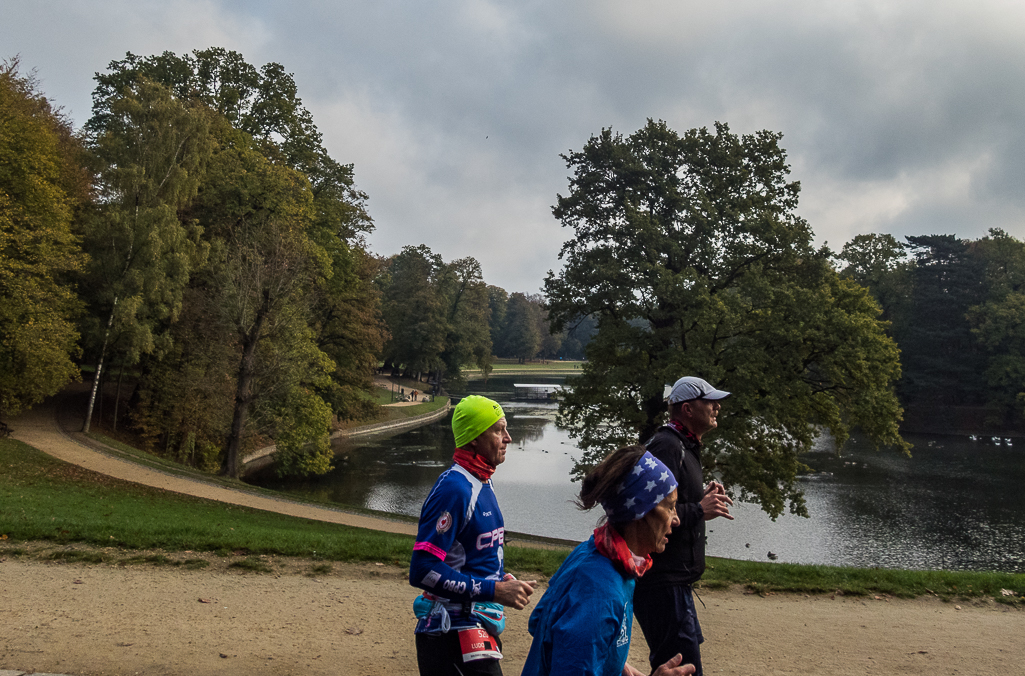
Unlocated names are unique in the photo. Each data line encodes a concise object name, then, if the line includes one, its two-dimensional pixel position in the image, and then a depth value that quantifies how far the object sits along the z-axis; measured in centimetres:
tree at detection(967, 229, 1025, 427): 4934
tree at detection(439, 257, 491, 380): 6469
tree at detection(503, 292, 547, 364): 12381
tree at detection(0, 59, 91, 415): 2083
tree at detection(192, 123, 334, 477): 2508
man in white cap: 371
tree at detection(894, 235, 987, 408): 5334
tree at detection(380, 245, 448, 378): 6200
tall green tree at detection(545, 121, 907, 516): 1850
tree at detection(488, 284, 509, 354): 12614
